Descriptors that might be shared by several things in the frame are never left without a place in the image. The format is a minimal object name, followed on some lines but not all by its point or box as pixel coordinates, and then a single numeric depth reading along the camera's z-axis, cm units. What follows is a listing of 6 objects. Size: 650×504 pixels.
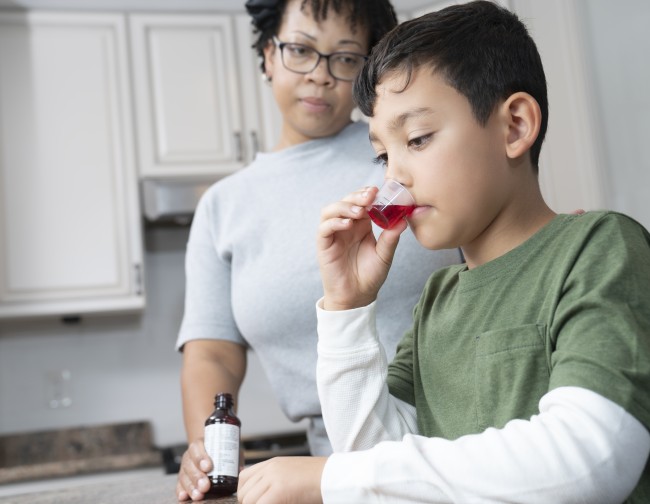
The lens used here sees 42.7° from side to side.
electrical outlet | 327
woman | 127
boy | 60
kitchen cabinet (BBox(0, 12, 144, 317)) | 301
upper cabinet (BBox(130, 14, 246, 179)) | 315
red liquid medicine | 84
